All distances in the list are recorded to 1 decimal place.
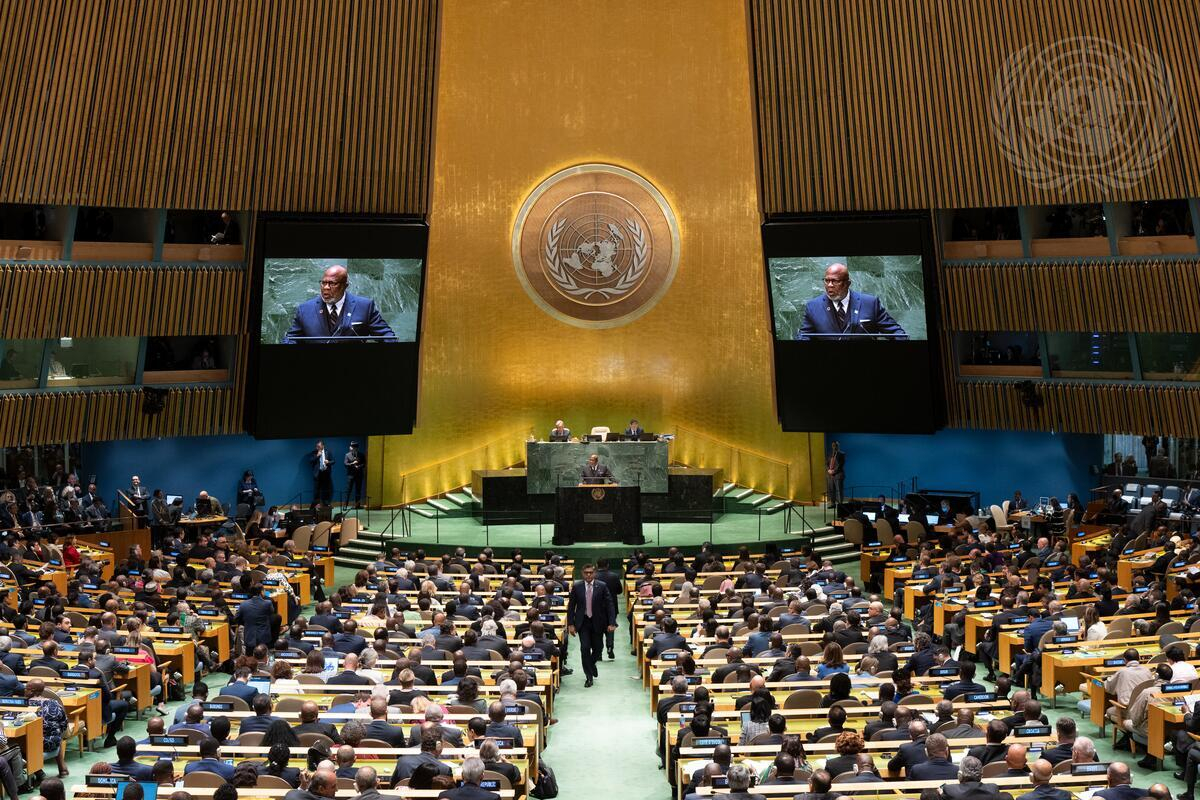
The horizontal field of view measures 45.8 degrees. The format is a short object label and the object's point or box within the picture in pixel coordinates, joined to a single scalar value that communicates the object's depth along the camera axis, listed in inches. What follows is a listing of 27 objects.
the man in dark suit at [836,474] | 1075.2
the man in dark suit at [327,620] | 621.6
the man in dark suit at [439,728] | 421.1
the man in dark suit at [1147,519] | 879.7
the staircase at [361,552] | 967.0
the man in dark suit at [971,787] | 357.7
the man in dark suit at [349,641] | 580.4
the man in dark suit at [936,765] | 389.4
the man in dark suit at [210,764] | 395.9
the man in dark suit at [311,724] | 429.4
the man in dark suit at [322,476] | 1089.4
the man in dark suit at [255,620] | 676.7
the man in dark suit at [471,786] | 367.2
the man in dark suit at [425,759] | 390.3
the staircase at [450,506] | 1060.5
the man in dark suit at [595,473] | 962.7
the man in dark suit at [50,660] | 544.7
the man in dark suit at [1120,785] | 362.9
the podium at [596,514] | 925.8
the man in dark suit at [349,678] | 516.1
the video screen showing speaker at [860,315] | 919.7
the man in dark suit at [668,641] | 591.8
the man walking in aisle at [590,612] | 665.6
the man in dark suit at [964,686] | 490.3
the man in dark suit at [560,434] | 1039.0
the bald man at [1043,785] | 363.3
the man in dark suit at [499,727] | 439.8
